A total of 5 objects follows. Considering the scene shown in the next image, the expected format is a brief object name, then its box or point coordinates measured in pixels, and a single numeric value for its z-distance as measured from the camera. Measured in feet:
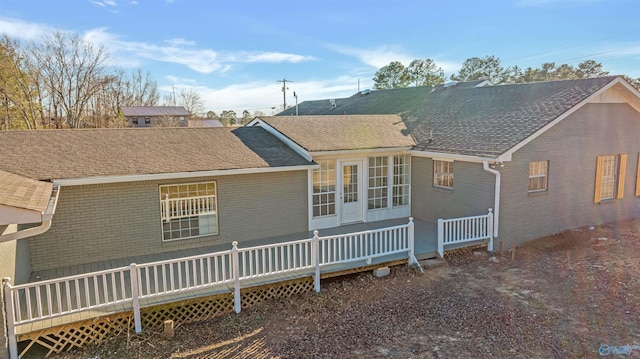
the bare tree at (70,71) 126.52
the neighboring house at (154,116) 176.60
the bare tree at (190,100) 212.23
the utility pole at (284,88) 152.05
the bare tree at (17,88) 109.09
